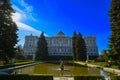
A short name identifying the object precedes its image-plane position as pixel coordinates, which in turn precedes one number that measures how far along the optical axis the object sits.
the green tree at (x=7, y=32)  17.77
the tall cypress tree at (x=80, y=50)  50.31
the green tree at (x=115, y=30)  17.69
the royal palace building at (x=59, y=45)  85.44
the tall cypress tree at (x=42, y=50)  54.25
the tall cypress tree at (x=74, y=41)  56.39
